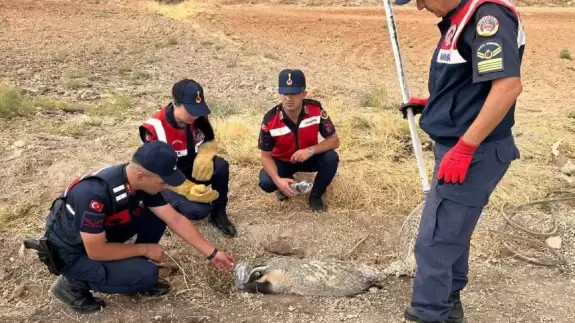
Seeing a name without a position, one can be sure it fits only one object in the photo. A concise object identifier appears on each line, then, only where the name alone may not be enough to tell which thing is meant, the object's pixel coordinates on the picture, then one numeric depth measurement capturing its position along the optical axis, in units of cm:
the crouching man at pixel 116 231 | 281
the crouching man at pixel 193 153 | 352
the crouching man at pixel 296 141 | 395
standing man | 217
